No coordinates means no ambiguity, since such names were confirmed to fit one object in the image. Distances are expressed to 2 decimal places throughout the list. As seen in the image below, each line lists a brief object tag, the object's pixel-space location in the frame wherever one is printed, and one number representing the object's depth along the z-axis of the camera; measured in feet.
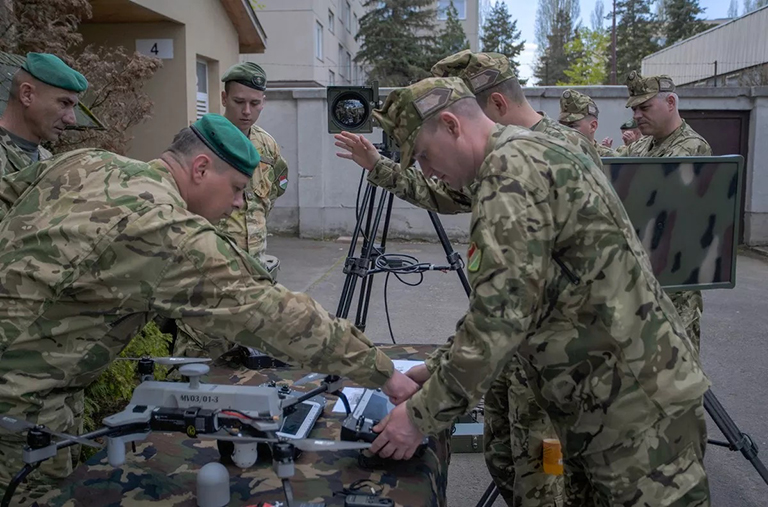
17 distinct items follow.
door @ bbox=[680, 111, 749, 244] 34.50
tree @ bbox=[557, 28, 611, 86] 105.81
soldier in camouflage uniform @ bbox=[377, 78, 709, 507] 4.96
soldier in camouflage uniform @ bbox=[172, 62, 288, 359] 13.12
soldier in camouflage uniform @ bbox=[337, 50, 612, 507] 8.20
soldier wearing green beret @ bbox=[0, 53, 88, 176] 10.43
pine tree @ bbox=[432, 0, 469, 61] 98.17
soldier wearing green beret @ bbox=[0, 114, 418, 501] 5.01
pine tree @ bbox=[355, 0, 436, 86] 93.35
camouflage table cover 5.17
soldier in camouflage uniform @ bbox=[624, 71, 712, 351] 13.61
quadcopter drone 4.72
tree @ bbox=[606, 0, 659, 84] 124.57
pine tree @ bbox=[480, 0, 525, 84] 140.05
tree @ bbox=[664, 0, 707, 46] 115.24
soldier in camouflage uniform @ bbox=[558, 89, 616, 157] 18.33
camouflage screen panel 8.79
